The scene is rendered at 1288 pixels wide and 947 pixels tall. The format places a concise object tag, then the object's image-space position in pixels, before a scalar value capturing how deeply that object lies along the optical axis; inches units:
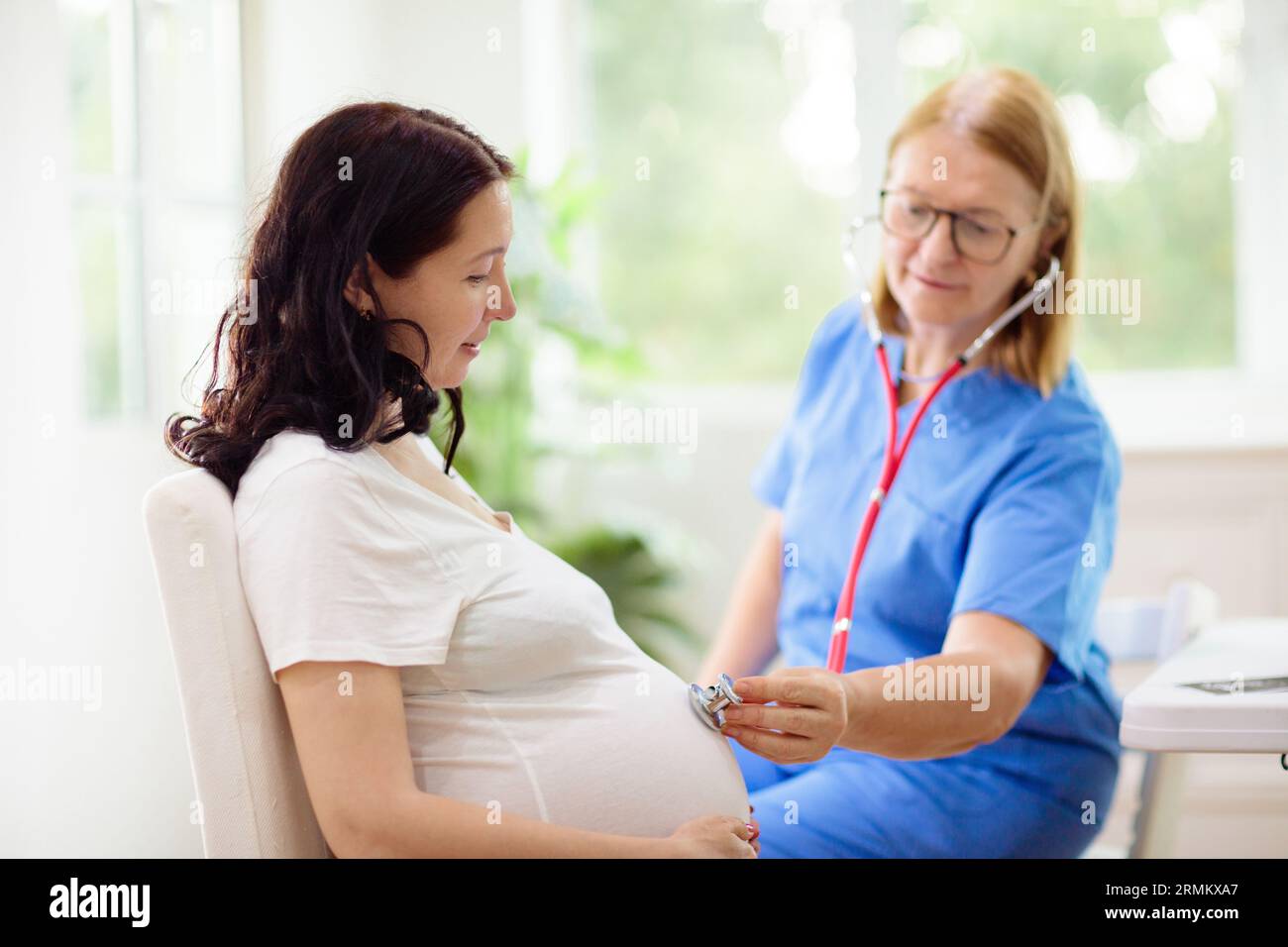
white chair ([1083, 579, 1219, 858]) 60.1
